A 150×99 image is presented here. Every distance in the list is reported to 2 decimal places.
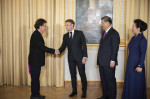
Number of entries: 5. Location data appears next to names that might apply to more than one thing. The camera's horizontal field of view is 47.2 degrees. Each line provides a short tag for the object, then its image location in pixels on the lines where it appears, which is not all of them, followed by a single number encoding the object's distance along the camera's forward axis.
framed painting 4.29
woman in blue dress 2.69
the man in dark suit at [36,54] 3.21
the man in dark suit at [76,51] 3.49
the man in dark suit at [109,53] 3.04
